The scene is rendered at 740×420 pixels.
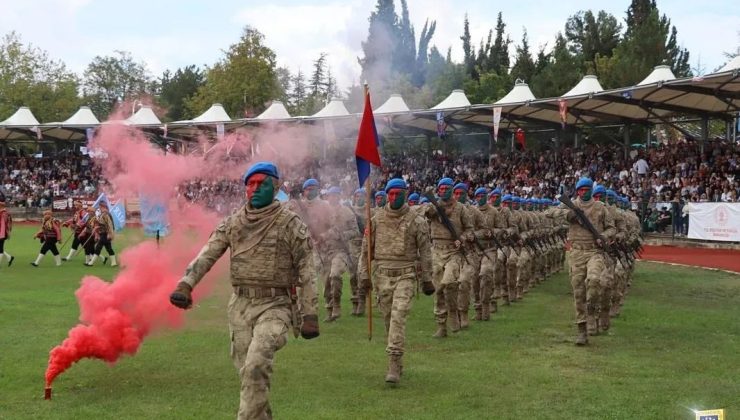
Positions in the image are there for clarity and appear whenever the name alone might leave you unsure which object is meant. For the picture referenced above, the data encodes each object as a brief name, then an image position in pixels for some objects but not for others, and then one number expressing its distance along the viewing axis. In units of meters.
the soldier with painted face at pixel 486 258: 13.80
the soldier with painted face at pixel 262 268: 6.37
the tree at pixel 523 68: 55.09
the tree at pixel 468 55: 58.50
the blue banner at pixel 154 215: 11.78
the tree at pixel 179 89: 73.64
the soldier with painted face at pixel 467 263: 12.48
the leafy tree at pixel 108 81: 75.75
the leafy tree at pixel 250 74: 50.44
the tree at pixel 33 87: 73.31
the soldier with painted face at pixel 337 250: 13.73
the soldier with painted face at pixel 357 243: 14.28
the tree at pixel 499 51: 63.00
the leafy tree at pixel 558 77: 47.84
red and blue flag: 10.23
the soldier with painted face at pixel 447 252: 11.70
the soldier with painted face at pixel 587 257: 11.34
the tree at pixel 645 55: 45.44
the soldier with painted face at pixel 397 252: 9.50
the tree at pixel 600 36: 61.22
